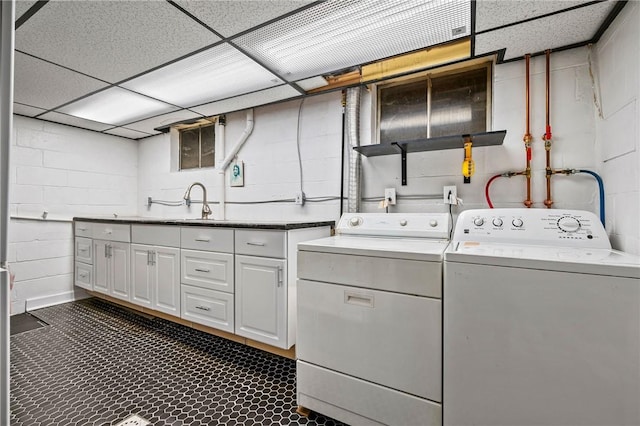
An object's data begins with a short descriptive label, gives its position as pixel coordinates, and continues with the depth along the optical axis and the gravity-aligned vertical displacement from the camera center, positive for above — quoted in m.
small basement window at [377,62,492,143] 1.96 +0.78
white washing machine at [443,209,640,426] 0.94 -0.41
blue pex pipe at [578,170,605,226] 1.56 +0.12
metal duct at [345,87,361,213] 2.18 +0.53
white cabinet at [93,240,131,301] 2.73 -0.52
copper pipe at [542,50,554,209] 1.71 +0.44
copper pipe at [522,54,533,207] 1.75 +0.45
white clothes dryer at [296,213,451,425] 1.21 -0.51
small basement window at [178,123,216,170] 3.23 +0.76
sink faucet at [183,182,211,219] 3.05 +0.17
